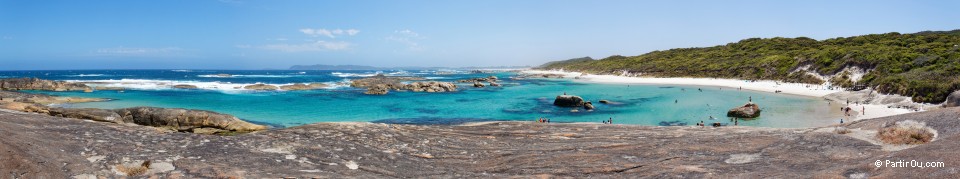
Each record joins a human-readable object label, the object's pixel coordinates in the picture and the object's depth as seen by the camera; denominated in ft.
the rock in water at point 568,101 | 179.42
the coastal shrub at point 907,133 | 28.30
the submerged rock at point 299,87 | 312.29
